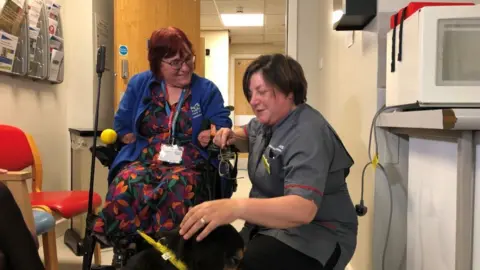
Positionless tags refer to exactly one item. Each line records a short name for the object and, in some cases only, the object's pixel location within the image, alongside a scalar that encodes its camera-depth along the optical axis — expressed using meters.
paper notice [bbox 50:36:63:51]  2.83
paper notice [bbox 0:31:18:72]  2.29
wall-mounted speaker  1.64
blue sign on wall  3.11
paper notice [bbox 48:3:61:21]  2.81
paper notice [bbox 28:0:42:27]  2.55
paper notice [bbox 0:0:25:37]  2.28
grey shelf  0.89
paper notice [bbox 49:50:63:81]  2.84
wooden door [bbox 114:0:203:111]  3.09
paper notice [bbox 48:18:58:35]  2.79
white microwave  1.11
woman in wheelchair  1.59
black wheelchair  1.55
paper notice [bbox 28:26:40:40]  2.56
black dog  0.99
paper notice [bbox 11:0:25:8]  2.38
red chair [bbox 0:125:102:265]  1.97
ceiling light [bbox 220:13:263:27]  6.14
